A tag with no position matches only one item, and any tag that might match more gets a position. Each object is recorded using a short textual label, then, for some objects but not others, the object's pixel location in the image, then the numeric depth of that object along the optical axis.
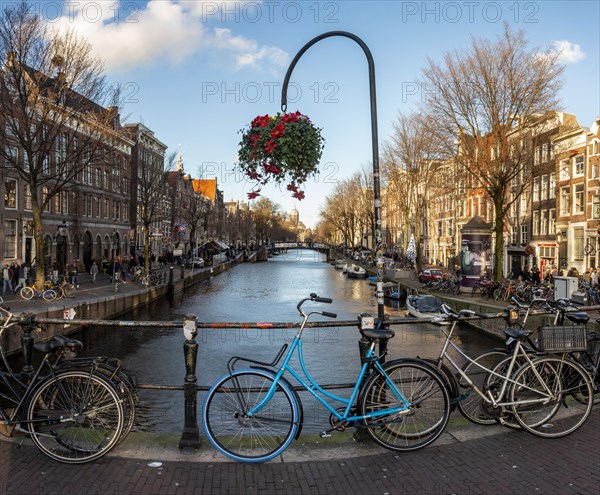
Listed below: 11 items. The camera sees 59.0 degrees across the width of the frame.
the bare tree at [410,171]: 44.78
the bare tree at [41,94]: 23.34
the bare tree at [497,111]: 27.20
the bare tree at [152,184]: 43.43
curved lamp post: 6.67
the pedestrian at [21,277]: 27.17
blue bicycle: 4.61
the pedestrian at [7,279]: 27.69
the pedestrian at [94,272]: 36.50
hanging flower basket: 6.25
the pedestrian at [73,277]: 31.39
